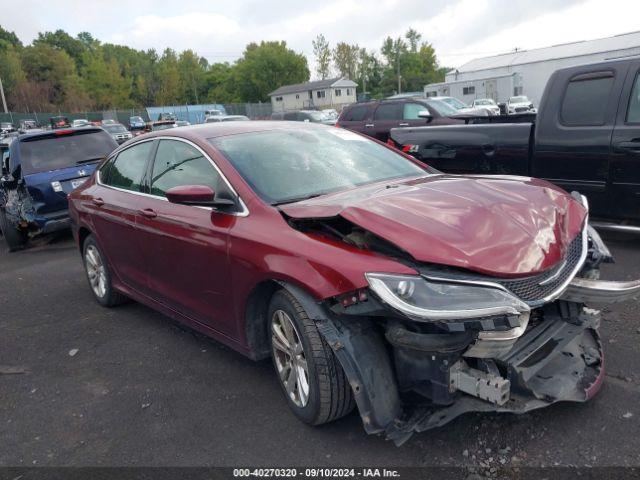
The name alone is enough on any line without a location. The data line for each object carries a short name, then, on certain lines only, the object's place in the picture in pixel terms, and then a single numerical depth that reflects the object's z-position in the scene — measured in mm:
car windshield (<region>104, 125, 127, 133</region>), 28225
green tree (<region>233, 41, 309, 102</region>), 89875
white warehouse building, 42703
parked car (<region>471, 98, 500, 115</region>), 34419
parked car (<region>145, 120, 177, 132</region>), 30825
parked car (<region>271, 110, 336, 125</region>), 25469
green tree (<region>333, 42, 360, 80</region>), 92750
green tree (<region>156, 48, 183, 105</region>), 89938
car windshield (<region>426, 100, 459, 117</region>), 13319
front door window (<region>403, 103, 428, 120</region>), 13039
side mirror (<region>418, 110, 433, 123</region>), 10500
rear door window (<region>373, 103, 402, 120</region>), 13188
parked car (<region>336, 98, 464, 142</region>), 12953
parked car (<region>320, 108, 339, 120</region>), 28648
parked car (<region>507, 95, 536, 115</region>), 30256
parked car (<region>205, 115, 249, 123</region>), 21467
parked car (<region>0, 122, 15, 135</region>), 46256
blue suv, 8492
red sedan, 2508
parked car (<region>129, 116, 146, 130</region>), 38391
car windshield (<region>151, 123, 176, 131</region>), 30588
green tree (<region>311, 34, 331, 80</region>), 91625
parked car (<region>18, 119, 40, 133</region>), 45256
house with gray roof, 78438
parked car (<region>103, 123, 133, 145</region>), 25850
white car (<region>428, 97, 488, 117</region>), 19244
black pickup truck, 5375
